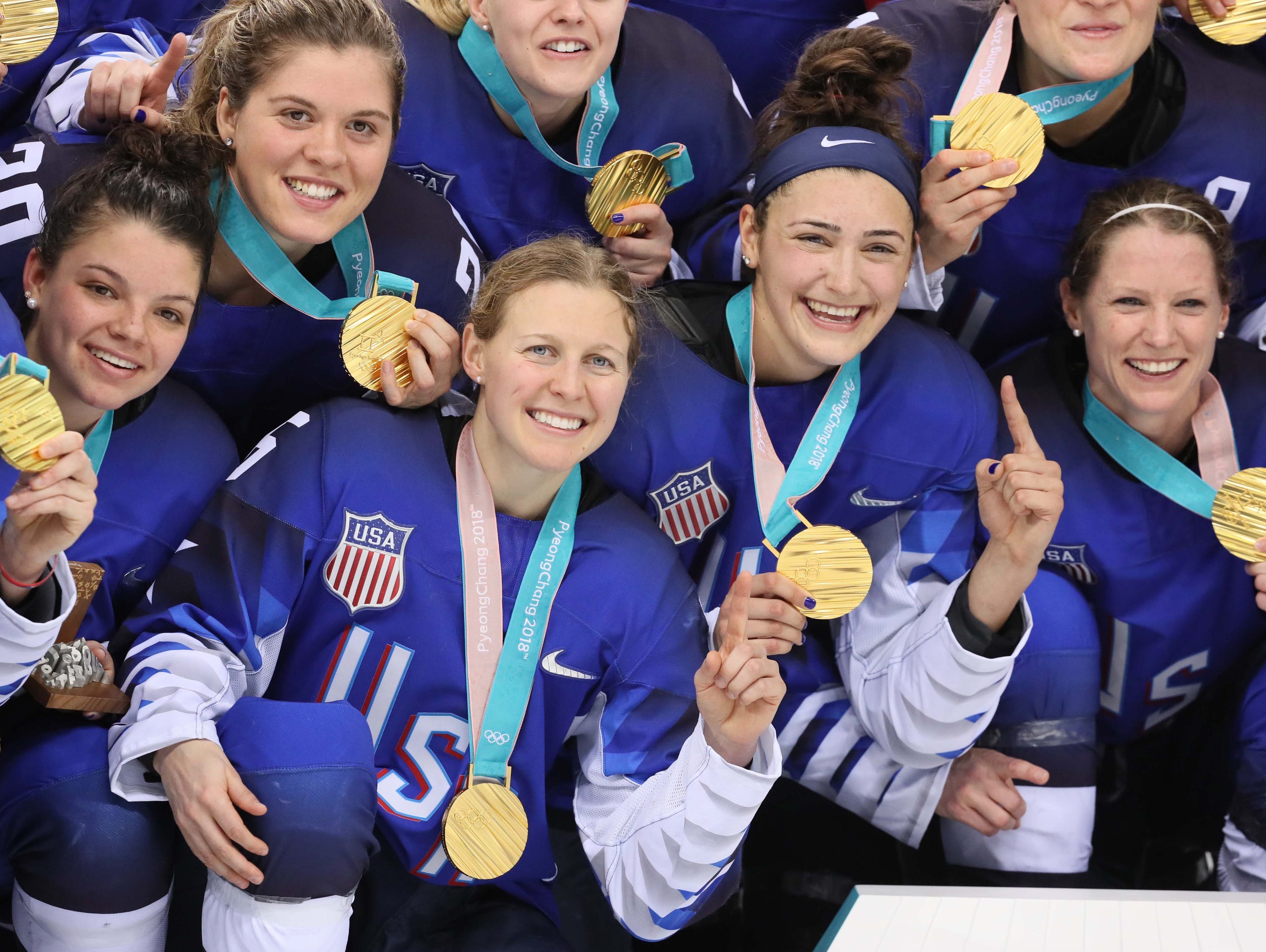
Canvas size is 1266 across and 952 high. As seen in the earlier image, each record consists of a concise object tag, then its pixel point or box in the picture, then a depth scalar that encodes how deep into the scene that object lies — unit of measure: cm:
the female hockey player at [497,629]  470
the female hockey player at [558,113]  578
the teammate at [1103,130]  623
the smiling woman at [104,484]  421
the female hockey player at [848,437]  543
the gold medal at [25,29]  503
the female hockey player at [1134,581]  568
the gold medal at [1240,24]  609
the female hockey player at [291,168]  516
